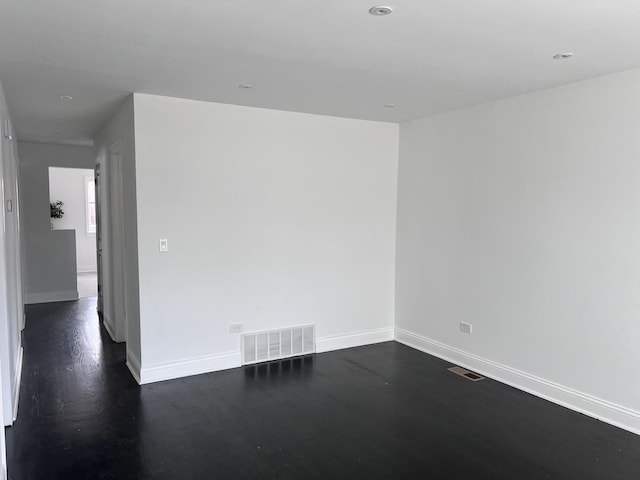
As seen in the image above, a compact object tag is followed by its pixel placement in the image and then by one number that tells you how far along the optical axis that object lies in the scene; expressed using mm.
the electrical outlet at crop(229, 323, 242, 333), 4312
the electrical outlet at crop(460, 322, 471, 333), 4315
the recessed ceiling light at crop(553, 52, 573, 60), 2754
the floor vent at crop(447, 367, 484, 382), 4066
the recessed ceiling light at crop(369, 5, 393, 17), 2080
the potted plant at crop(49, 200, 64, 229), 9547
